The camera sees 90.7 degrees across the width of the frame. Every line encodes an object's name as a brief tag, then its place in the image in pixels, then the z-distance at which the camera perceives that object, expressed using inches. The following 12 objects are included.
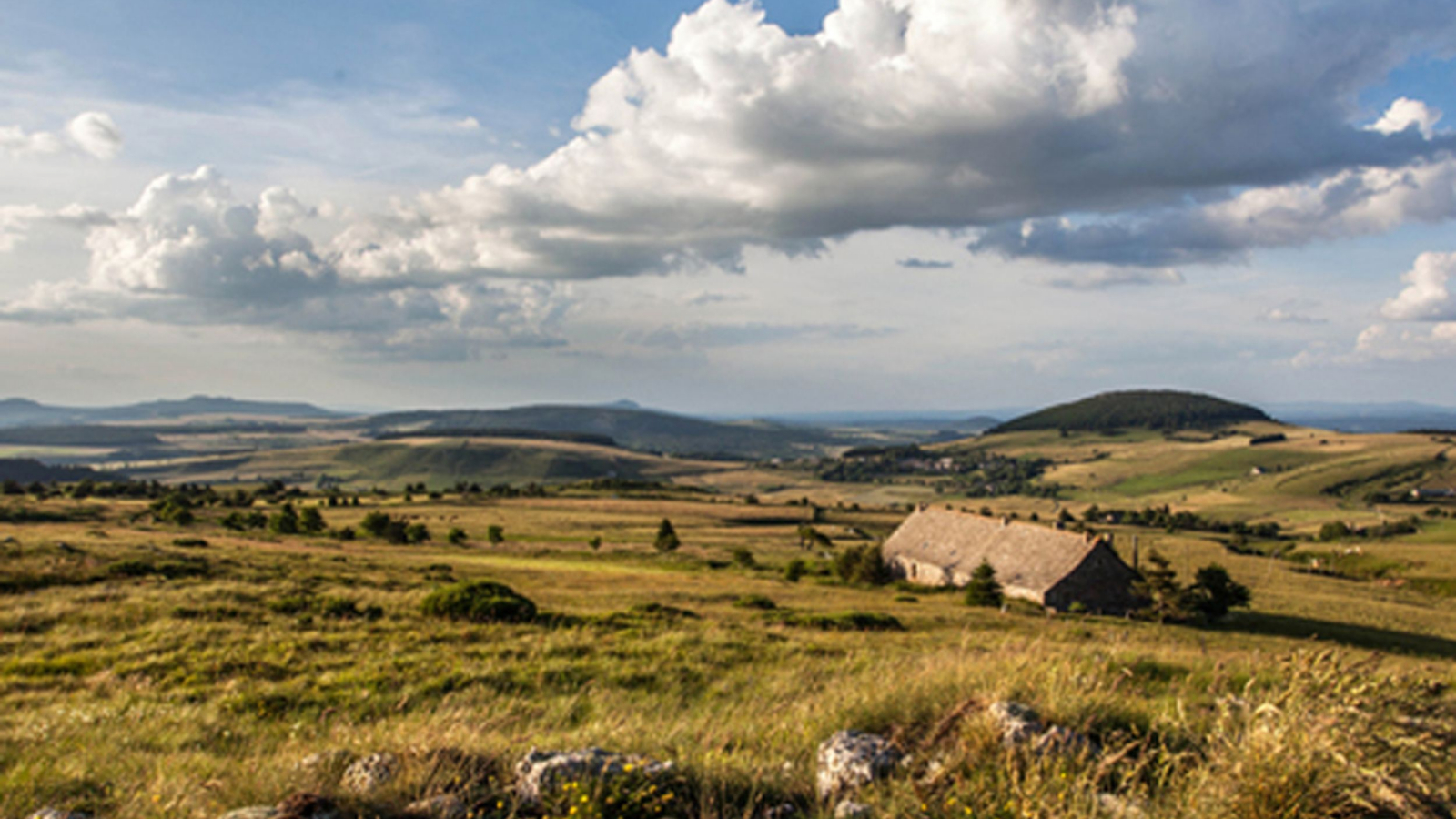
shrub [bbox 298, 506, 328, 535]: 2883.9
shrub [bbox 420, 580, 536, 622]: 858.8
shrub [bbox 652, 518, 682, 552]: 2957.7
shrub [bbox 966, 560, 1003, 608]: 1828.2
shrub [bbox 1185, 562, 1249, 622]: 1820.9
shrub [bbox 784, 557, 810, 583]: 2159.2
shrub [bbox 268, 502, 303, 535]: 2726.4
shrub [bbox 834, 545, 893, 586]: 2333.9
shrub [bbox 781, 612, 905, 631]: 1019.9
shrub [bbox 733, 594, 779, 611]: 1267.2
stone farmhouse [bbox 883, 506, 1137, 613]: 1955.0
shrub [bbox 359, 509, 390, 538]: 2817.4
